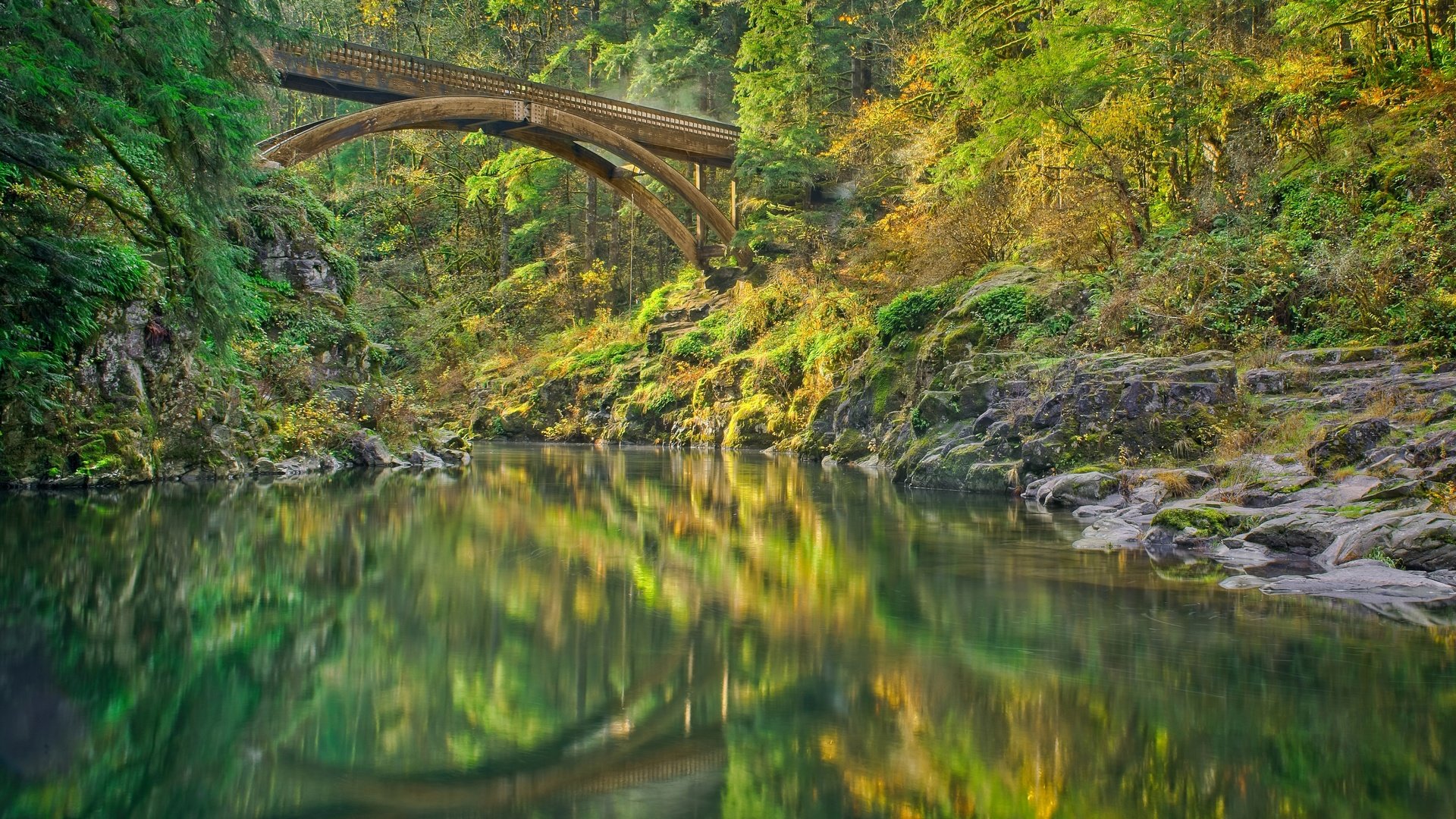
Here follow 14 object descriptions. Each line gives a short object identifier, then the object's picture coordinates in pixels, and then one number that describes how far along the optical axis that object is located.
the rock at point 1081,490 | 11.46
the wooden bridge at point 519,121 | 22.73
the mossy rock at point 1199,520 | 8.51
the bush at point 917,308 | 19.34
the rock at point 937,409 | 15.57
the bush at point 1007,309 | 16.53
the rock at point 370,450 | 18.77
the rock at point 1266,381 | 11.38
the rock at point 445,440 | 21.12
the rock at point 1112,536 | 8.59
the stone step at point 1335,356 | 10.87
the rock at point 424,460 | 19.64
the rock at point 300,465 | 16.20
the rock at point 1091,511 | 10.48
